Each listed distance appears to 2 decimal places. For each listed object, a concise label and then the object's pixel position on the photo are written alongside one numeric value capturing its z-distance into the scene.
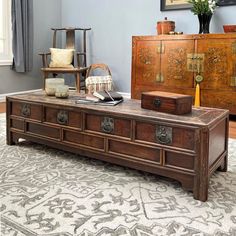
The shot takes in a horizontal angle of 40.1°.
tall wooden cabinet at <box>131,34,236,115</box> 3.49
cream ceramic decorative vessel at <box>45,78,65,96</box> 2.50
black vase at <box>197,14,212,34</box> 3.74
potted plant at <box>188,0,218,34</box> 3.69
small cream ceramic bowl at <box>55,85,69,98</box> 2.40
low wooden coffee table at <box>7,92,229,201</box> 1.66
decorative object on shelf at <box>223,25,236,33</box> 3.54
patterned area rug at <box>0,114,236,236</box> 1.36
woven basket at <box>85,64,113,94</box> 4.29
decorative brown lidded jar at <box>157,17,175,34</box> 4.01
